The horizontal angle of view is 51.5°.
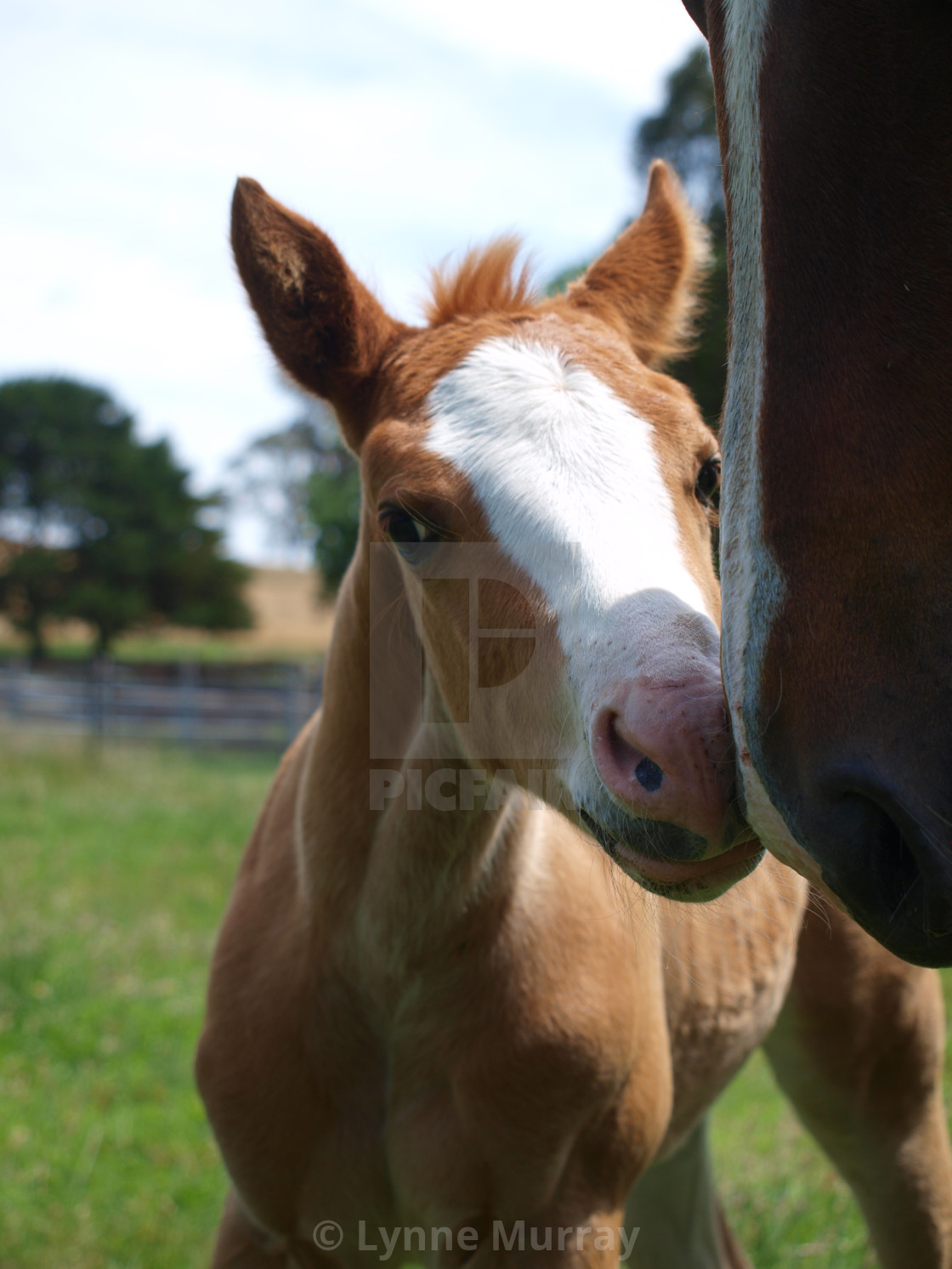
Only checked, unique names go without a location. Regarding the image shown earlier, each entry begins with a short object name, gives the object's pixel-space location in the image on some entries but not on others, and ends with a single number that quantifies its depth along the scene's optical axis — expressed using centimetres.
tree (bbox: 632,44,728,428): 1326
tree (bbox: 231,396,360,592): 3772
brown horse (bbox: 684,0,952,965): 89
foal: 153
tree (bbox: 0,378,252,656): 3048
